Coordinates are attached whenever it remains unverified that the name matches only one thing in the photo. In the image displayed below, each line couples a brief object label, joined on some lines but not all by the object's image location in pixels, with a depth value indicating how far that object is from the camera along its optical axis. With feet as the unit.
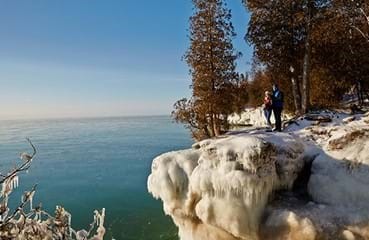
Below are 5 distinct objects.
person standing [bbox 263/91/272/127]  41.24
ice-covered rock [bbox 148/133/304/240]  27.99
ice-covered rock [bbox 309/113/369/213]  28.25
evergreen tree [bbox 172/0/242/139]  52.26
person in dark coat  40.04
